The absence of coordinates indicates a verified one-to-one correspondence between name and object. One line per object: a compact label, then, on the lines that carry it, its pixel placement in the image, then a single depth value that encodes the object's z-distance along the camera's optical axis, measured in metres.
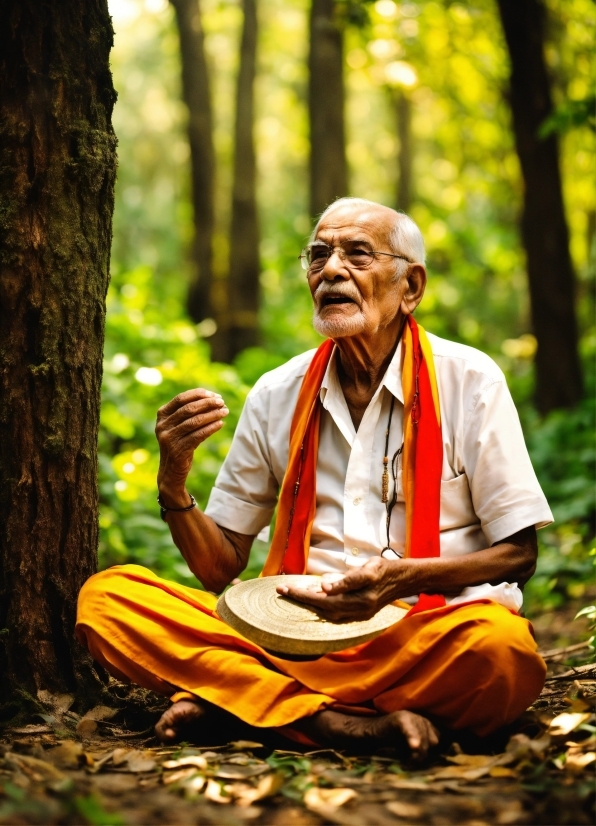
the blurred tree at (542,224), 9.47
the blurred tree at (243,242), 13.60
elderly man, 3.19
